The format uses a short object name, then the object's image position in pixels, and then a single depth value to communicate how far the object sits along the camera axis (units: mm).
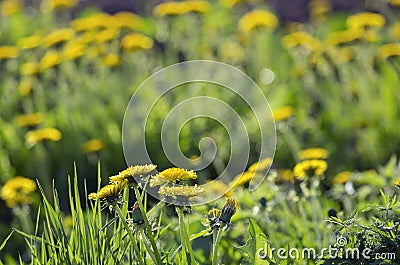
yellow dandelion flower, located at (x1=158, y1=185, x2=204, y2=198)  3047
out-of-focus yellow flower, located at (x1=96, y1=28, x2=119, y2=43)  8109
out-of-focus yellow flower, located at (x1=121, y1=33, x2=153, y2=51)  7801
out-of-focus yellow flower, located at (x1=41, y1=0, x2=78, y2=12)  9355
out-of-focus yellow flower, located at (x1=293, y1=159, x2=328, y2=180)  4398
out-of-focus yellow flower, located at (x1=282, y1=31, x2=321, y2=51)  8055
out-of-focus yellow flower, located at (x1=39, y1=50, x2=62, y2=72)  7258
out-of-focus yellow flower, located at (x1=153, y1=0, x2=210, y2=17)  7906
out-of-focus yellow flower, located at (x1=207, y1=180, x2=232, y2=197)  4482
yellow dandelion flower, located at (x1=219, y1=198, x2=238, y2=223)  3107
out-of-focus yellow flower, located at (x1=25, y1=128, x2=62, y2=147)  6215
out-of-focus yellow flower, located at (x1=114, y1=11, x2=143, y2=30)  8602
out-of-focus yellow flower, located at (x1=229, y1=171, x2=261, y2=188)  4523
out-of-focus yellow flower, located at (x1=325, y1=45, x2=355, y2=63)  7962
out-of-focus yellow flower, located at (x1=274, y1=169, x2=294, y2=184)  5173
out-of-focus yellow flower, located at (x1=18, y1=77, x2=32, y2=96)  7379
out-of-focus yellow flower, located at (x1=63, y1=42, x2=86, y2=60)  7578
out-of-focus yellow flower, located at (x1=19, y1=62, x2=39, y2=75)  7152
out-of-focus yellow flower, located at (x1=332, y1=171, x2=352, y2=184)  5203
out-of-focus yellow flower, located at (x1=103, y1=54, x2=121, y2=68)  7770
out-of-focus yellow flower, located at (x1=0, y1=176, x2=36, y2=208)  5355
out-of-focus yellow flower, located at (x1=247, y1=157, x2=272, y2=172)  4673
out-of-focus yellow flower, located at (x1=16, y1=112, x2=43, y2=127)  6789
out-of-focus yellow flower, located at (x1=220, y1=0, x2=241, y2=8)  9189
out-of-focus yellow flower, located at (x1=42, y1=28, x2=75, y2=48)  7609
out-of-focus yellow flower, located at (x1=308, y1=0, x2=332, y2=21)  10211
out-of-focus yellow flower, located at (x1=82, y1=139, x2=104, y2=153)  6691
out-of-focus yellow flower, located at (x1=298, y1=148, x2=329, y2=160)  5055
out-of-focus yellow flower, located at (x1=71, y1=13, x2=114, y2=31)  8344
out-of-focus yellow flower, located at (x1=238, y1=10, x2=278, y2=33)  8234
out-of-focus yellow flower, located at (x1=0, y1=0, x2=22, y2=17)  11086
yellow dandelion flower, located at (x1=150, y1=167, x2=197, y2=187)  3139
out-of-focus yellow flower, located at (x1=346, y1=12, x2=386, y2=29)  7437
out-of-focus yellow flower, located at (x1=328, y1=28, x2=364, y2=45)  7316
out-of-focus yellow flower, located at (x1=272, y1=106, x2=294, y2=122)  6098
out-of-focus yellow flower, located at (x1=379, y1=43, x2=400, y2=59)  6836
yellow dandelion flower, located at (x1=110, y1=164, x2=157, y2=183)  3127
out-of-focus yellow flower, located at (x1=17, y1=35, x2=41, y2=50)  8187
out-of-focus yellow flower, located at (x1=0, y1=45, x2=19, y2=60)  7719
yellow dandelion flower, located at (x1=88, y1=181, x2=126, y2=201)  3094
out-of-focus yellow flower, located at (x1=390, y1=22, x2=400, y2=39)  7922
